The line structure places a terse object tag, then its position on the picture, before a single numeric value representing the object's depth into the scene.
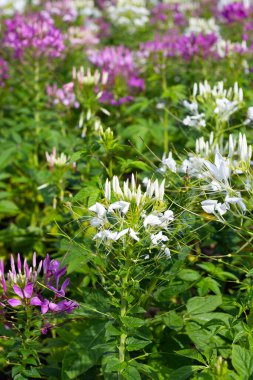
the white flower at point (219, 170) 2.05
